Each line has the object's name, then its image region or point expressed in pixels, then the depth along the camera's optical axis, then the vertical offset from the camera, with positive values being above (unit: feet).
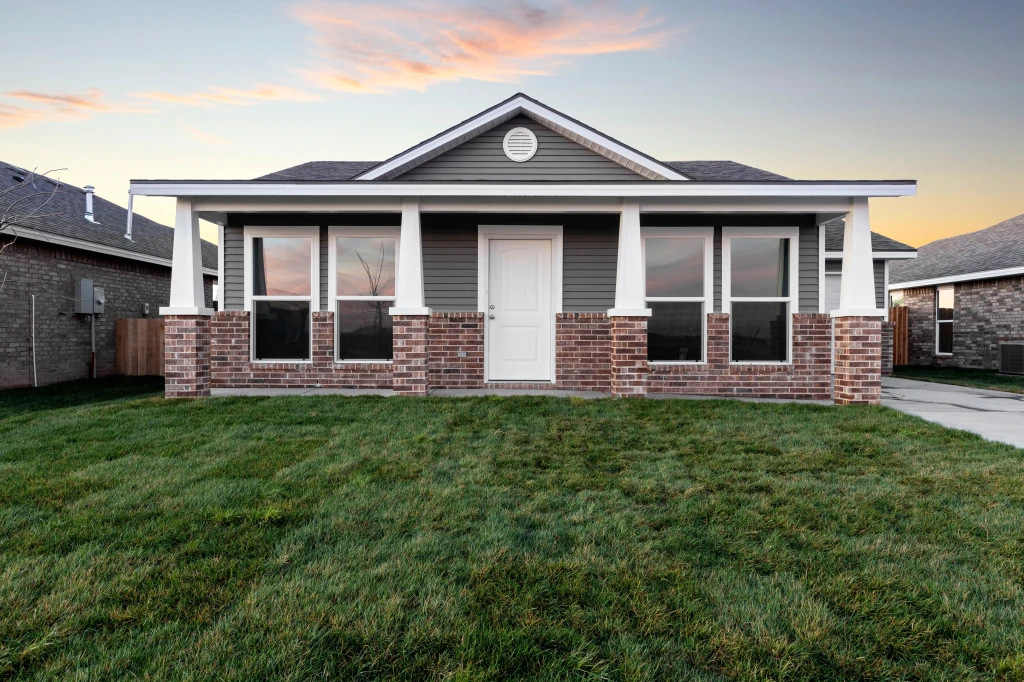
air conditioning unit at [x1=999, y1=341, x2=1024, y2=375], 37.14 -1.43
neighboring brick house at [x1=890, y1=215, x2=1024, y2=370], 44.50 +3.94
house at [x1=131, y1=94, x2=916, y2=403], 25.98 +2.76
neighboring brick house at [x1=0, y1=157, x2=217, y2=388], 33.58 +4.66
